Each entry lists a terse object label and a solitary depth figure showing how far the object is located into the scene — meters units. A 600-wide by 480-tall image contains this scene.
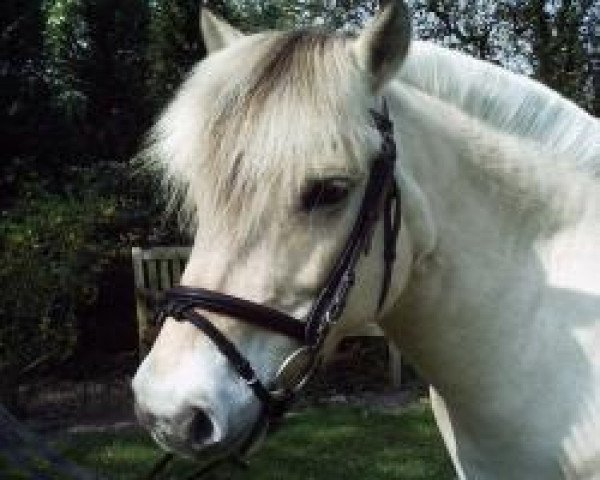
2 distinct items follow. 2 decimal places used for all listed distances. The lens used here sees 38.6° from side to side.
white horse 1.98
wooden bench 8.06
